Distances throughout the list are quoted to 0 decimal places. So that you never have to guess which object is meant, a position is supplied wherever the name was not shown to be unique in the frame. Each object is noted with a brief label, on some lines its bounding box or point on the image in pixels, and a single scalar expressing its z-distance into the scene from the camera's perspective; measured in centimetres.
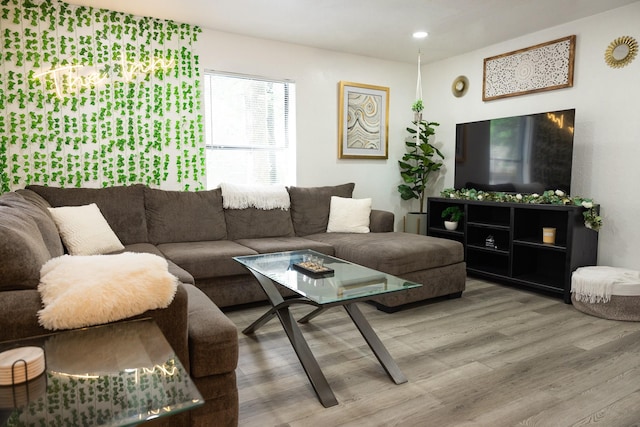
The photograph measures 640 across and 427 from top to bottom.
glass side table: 90
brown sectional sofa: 144
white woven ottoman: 300
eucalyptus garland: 342
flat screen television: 362
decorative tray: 233
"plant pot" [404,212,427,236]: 499
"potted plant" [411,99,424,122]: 434
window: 413
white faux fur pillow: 130
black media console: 346
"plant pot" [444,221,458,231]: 446
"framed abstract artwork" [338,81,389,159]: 480
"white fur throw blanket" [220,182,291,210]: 388
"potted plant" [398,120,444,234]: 500
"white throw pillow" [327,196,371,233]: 423
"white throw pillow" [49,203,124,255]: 278
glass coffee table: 197
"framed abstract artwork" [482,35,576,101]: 385
